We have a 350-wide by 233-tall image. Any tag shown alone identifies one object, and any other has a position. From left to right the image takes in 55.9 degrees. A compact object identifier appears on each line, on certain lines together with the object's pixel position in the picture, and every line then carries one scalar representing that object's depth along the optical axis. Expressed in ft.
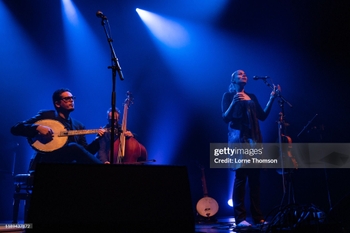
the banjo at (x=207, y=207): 18.52
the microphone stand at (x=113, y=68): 11.85
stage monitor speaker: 5.91
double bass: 15.89
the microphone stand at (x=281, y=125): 16.71
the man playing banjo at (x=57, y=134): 13.96
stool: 13.75
